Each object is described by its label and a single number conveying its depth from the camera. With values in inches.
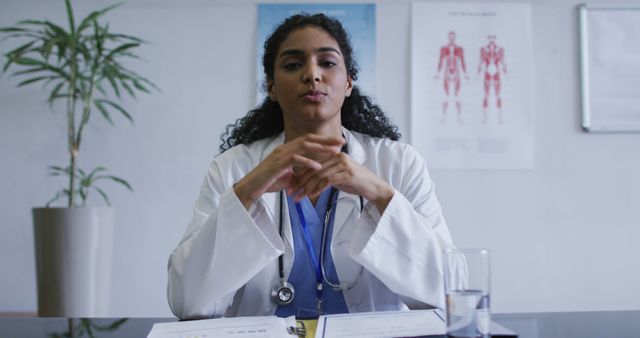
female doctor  46.3
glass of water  29.5
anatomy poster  108.8
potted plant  94.4
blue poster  109.2
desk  34.2
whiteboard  109.4
